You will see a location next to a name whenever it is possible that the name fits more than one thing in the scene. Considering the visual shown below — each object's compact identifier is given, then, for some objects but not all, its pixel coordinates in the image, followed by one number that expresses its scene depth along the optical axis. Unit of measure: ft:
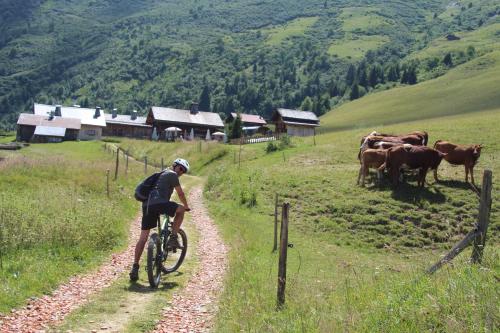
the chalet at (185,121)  343.87
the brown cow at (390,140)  98.94
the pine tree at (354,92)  604.08
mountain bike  38.65
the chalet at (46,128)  324.80
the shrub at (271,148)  166.72
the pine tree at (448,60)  581.12
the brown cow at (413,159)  83.41
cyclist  39.99
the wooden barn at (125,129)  395.01
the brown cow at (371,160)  88.10
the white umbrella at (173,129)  321.52
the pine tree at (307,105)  612.29
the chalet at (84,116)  357.51
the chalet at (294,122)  331.16
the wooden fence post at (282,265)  31.65
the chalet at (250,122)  387.55
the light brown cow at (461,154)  88.33
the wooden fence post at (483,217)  30.68
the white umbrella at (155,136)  326.14
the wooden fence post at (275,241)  58.75
